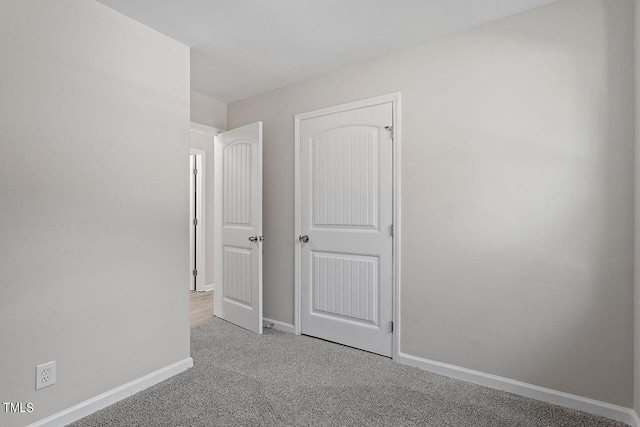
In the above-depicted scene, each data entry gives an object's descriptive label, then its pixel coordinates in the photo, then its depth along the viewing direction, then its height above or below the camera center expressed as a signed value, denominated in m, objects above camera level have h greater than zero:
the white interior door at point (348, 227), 2.71 -0.13
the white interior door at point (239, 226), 3.22 -0.15
